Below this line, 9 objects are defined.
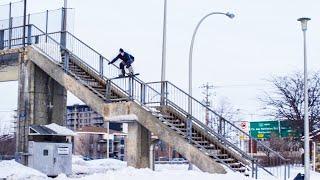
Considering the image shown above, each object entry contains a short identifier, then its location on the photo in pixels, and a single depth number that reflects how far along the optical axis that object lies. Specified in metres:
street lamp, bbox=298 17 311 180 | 19.02
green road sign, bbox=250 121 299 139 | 42.09
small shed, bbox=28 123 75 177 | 21.97
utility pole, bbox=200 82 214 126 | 73.66
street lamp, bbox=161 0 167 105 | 24.59
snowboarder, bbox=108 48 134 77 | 22.22
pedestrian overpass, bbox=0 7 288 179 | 19.16
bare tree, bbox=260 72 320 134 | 43.44
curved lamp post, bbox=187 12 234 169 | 24.55
